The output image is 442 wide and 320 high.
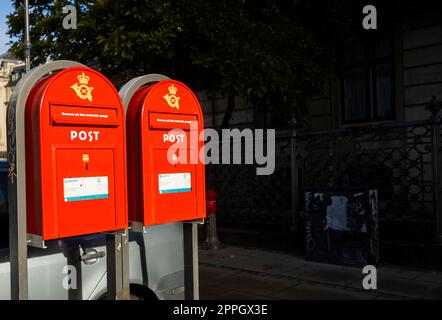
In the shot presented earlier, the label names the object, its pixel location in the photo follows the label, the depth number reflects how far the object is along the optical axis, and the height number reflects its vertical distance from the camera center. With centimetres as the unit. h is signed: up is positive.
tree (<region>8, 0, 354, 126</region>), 777 +225
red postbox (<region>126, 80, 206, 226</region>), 342 +10
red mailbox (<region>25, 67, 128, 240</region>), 285 +8
